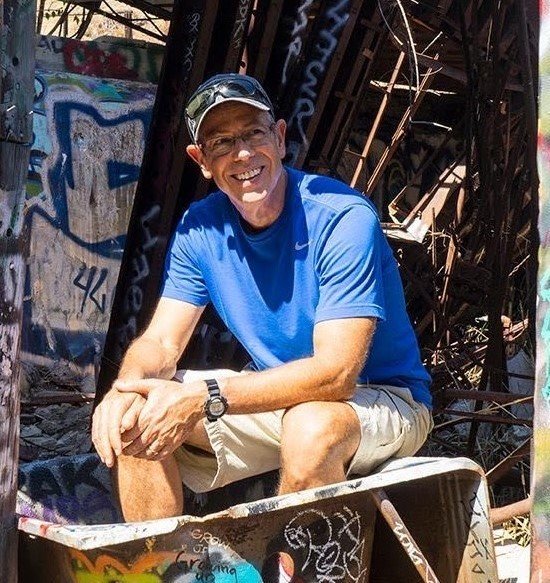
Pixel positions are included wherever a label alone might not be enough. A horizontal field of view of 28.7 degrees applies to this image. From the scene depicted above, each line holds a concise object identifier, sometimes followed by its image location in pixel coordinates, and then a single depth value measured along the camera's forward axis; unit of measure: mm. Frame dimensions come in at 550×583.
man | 3221
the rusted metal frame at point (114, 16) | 9200
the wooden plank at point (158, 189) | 4809
